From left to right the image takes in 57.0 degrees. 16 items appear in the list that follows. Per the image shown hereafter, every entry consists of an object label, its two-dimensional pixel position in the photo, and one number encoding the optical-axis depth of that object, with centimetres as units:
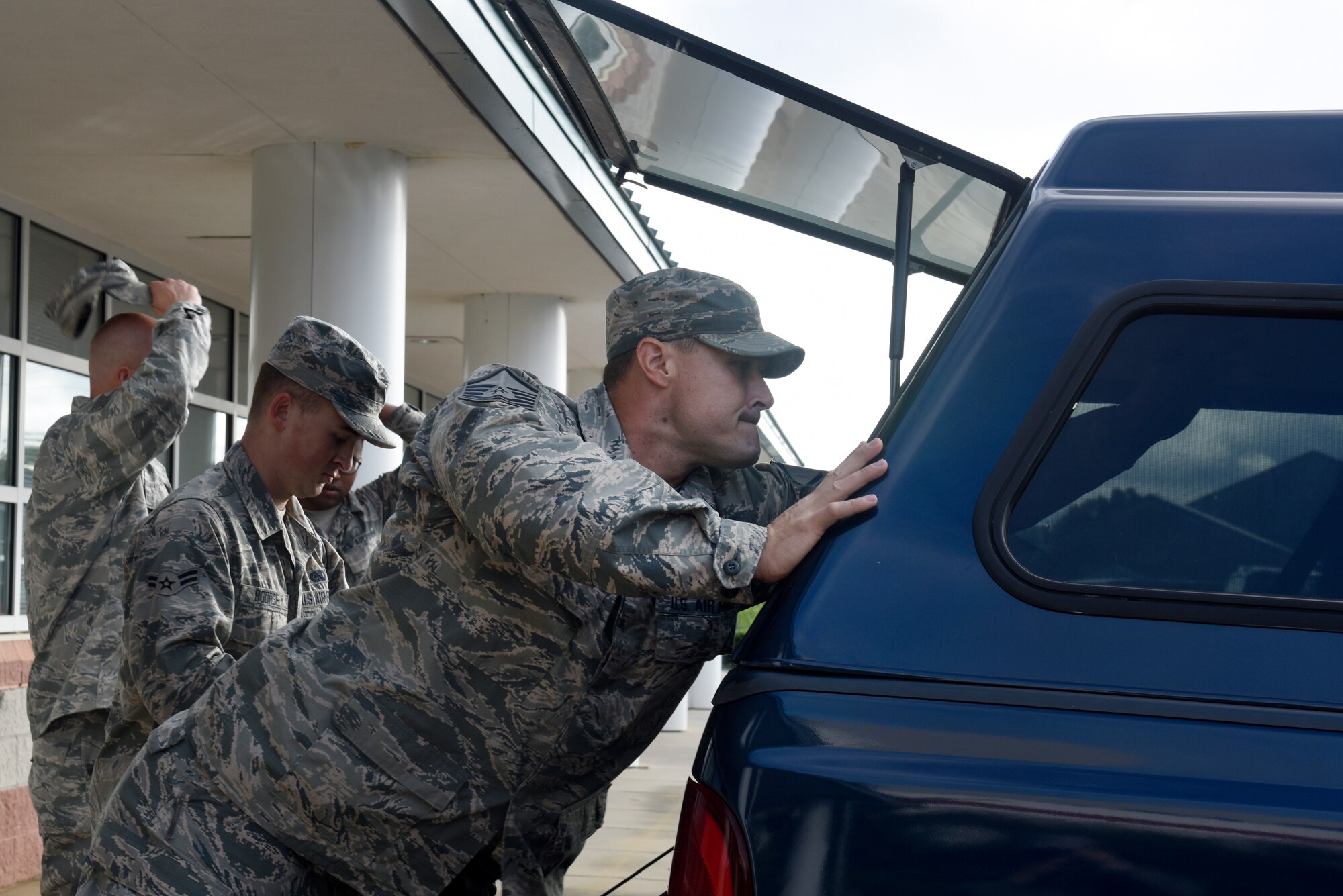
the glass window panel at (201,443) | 879
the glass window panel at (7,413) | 695
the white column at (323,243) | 605
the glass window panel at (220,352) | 926
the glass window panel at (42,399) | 712
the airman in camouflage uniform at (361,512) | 377
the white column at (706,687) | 1463
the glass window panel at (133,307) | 792
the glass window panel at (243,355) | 962
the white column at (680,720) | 1338
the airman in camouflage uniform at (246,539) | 250
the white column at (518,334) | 972
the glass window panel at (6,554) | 696
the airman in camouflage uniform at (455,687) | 182
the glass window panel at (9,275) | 689
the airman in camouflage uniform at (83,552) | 335
